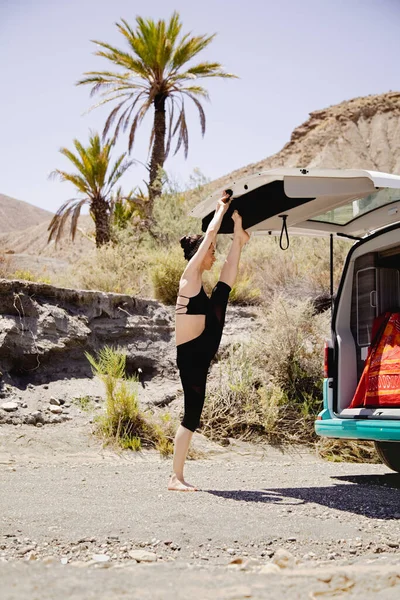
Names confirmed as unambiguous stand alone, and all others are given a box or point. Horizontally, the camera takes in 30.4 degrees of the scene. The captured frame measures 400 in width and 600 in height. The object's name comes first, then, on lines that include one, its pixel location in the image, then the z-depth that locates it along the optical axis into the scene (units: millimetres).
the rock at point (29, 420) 8828
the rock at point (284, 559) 3598
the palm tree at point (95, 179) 22859
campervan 5887
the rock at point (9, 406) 8891
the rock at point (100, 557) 3660
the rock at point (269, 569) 3389
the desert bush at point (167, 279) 12719
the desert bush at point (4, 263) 13285
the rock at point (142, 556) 3736
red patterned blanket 5855
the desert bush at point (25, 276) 12516
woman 5699
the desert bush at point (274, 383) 9383
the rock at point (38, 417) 8914
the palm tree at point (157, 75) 21922
